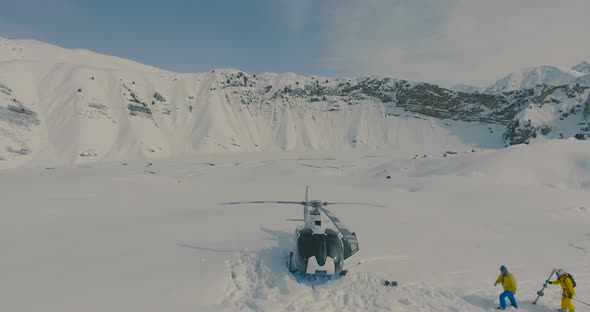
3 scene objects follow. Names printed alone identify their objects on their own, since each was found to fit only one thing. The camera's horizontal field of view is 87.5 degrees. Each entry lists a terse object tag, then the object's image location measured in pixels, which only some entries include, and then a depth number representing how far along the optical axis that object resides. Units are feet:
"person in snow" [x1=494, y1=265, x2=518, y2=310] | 33.86
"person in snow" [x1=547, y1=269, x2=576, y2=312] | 33.14
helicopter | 36.06
